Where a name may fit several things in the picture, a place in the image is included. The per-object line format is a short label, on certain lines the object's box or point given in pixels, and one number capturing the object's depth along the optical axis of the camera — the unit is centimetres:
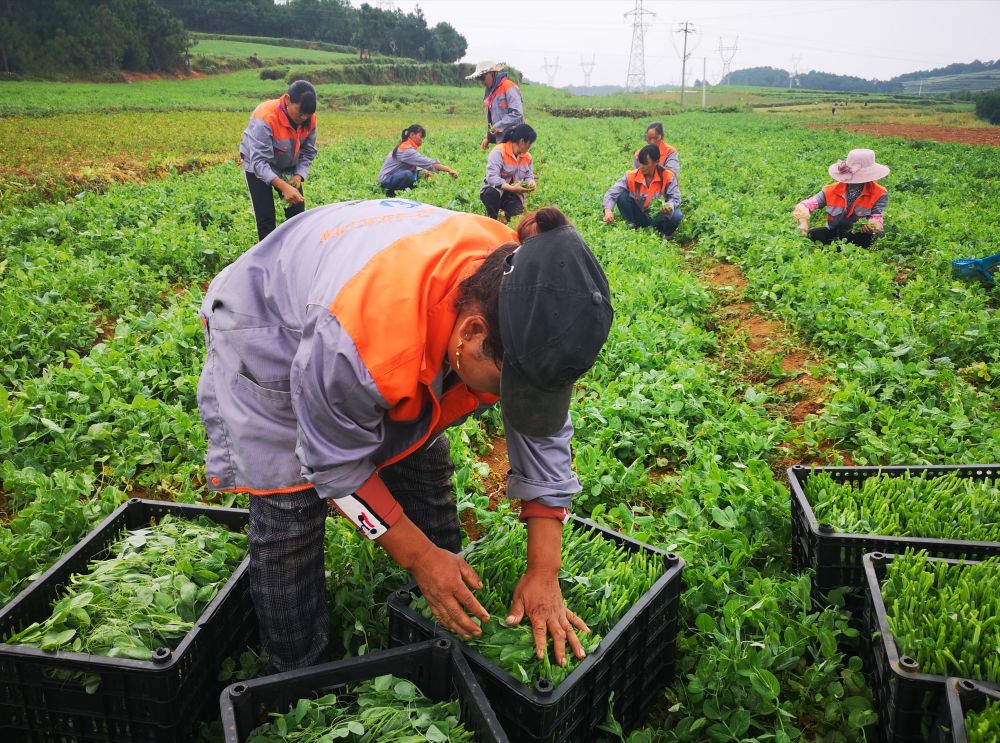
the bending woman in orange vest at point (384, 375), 154
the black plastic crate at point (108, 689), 178
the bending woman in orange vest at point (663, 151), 944
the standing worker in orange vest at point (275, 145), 679
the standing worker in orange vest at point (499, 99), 1050
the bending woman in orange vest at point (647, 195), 919
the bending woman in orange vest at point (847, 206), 809
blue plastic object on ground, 668
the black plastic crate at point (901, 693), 175
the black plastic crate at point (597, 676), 172
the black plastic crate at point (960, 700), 153
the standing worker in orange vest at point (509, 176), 944
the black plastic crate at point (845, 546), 226
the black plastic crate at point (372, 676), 167
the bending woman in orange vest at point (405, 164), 1118
